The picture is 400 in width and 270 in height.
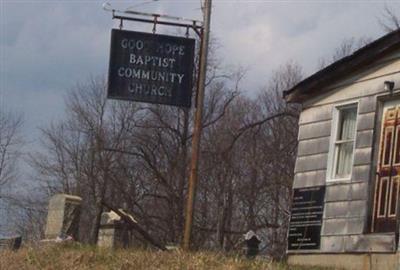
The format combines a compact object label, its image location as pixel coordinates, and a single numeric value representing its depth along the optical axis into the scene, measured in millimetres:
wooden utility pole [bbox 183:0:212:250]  18859
